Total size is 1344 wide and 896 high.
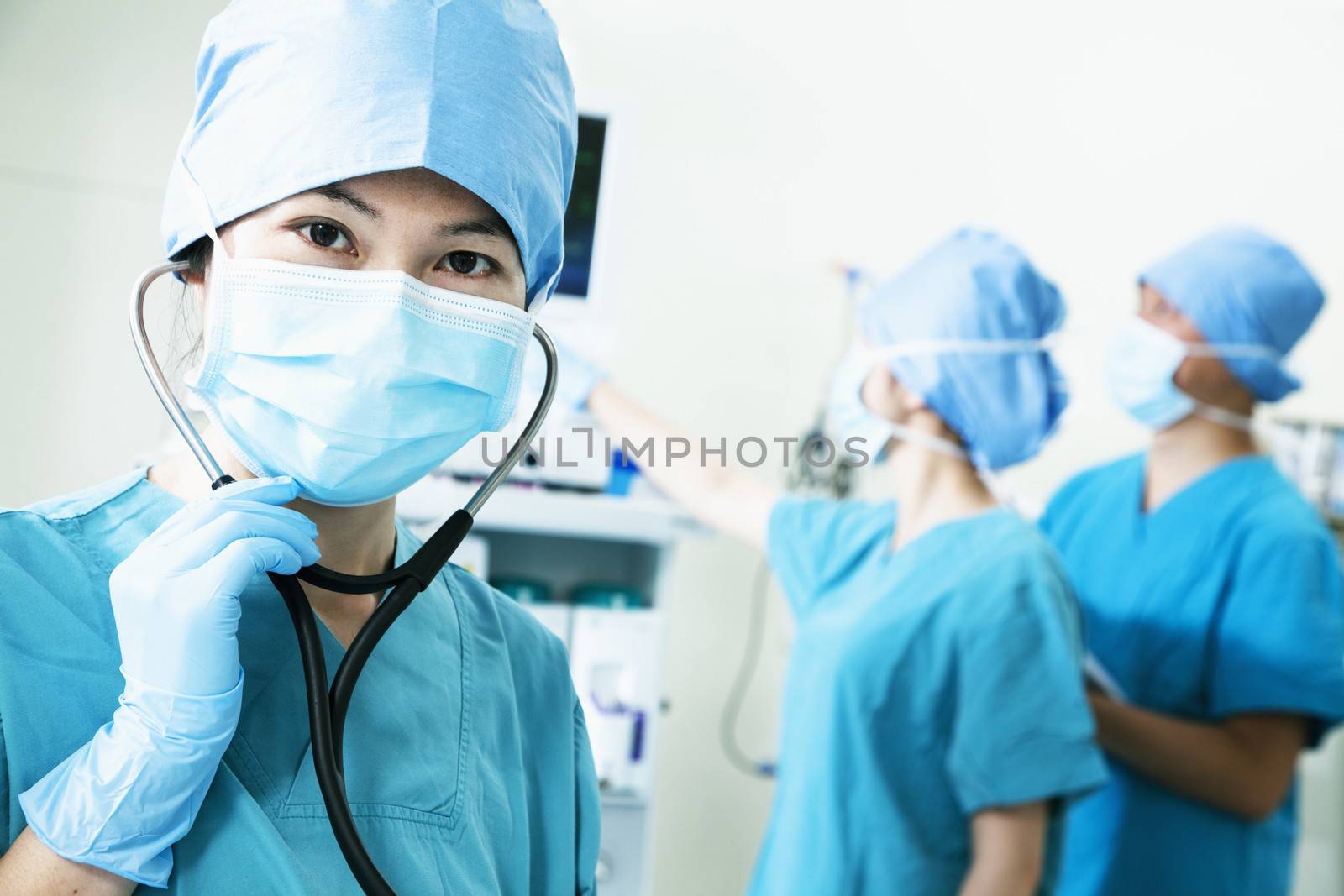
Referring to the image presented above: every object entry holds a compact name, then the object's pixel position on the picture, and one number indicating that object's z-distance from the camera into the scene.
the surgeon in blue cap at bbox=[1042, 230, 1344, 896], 1.47
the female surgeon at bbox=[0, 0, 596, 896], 0.58
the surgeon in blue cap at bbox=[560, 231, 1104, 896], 1.27
